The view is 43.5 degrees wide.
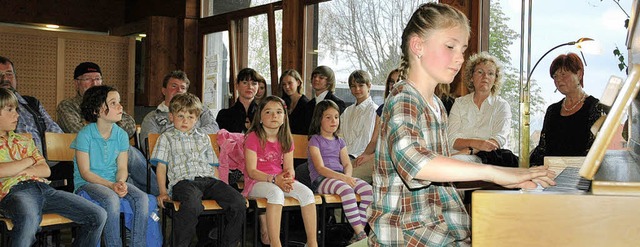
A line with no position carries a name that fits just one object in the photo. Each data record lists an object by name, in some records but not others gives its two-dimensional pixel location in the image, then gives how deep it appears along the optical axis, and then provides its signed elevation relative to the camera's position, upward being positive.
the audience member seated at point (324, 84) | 6.21 +0.24
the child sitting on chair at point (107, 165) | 4.17 -0.29
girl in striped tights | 4.82 -0.34
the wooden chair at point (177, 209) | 4.41 -0.54
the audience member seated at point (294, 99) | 6.13 +0.12
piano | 1.11 -0.13
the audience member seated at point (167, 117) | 5.41 -0.04
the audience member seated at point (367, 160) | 5.39 -0.30
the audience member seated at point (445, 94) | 5.25 +0.15
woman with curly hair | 4.92 +0.03
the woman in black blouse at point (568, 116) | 4.55 +0.02
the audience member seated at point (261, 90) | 6.44 +0.19
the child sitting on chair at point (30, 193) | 3.74 -0.40
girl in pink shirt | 4.60 -0.33
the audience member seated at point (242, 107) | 6.09 +0.04
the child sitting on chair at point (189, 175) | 4.38 -0.36
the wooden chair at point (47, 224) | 3.72 -0.55
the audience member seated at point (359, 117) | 5.83 -0.01
